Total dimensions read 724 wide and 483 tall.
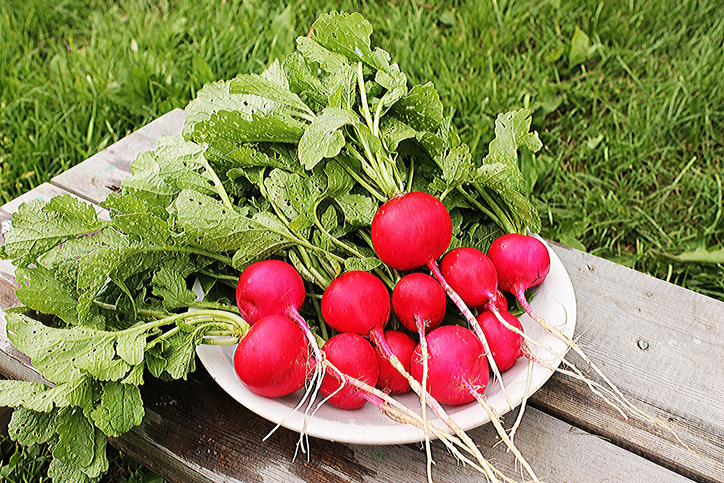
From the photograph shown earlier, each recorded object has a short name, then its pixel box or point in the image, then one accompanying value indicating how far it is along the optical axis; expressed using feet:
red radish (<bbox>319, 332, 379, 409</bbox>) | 2.18
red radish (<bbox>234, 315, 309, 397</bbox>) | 2.15
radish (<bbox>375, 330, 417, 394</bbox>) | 2.24
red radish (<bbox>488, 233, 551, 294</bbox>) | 2.31
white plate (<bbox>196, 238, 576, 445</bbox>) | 2.14
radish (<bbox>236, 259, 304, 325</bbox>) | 2.25
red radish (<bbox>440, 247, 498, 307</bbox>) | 2.27
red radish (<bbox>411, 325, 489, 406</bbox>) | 2.17
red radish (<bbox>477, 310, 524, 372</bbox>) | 2.24
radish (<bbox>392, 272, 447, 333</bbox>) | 2.23
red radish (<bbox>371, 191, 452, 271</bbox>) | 2.24
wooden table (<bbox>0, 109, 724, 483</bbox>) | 2.29
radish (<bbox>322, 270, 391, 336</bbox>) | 2.22
